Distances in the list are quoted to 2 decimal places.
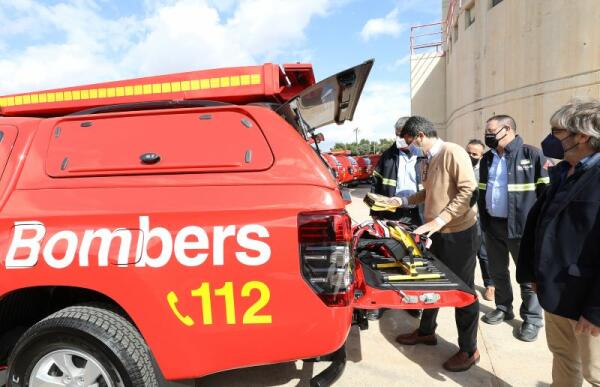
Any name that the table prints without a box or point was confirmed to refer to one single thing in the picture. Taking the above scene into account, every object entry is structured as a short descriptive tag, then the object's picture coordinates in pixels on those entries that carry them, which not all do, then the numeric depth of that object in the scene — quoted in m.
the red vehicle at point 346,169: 14.63
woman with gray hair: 1.83
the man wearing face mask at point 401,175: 4.45
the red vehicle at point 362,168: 17.01
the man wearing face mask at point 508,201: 3.54
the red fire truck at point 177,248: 1.87
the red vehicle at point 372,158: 19.26
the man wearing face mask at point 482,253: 4.44
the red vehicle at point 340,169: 13.52
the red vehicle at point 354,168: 15.94
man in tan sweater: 2.84
